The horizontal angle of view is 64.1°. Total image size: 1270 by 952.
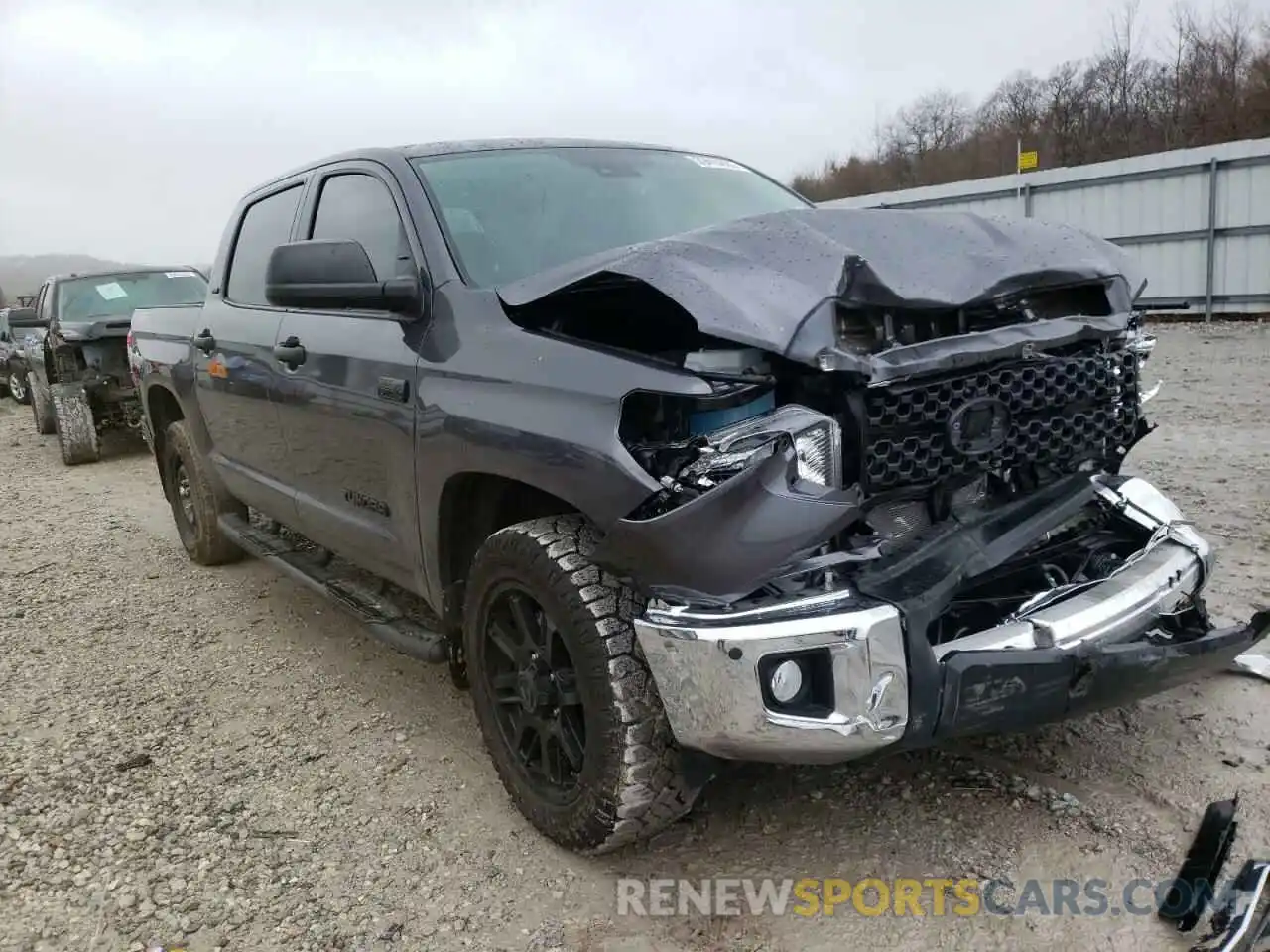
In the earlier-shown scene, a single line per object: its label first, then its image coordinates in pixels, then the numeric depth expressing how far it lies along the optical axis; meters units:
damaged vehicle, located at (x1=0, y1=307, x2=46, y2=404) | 13.29
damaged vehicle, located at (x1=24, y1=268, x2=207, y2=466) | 9.34
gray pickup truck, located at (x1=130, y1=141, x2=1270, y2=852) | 2.07
